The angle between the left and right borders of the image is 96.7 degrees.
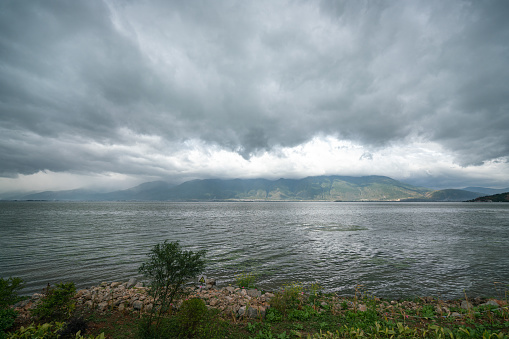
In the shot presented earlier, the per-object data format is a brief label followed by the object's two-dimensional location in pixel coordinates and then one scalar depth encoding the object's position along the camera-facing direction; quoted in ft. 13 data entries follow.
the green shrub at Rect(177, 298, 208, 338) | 32.50
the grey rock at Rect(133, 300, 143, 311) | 43.73
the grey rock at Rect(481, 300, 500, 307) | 45.88
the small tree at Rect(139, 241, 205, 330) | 31.94
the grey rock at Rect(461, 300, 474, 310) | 48.81
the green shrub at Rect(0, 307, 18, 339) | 32.74
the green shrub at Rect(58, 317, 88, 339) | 31.62
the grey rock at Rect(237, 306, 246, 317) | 41.97
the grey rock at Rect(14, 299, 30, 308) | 47.56
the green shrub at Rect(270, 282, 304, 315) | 44.09
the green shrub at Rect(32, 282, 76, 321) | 35.85
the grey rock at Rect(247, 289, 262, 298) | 54.98
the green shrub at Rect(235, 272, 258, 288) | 65.26
